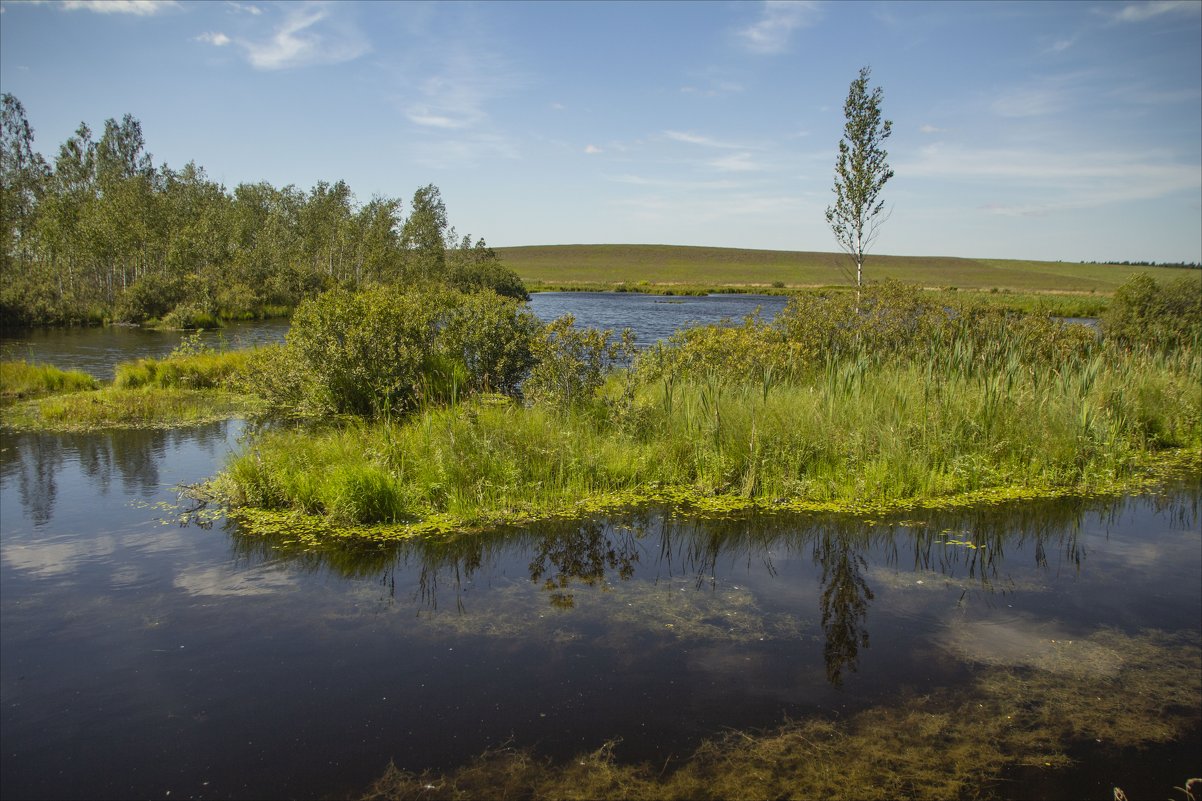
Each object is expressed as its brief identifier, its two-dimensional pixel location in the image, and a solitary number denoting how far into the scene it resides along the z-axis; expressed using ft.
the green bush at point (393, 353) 39.29
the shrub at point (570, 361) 35.94
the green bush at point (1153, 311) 64.08
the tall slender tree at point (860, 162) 59.77
